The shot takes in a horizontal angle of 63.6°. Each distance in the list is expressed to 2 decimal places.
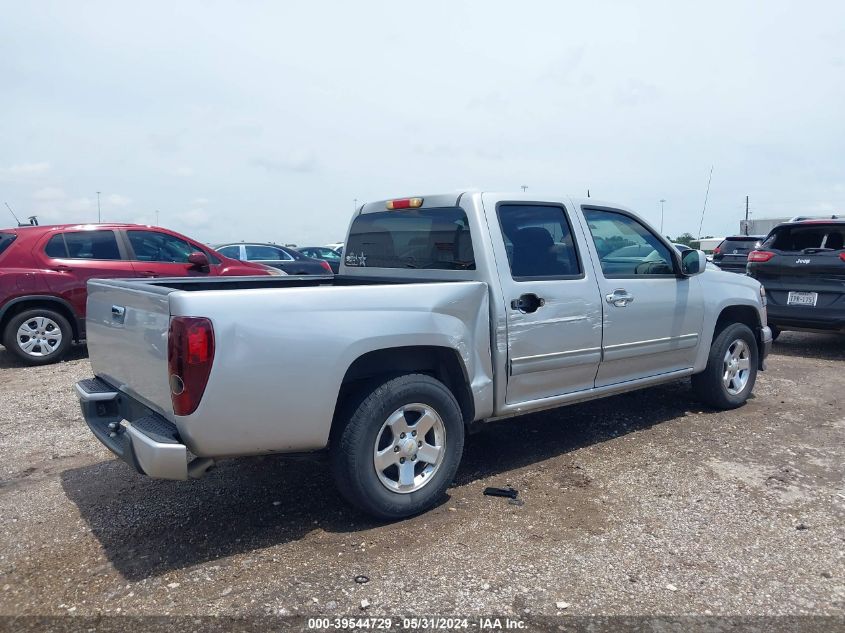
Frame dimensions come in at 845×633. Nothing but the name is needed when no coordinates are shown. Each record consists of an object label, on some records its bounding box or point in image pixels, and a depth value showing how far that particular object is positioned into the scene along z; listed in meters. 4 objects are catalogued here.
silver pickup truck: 3.11
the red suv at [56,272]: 7.89
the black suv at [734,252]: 14.84
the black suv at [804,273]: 8.12
